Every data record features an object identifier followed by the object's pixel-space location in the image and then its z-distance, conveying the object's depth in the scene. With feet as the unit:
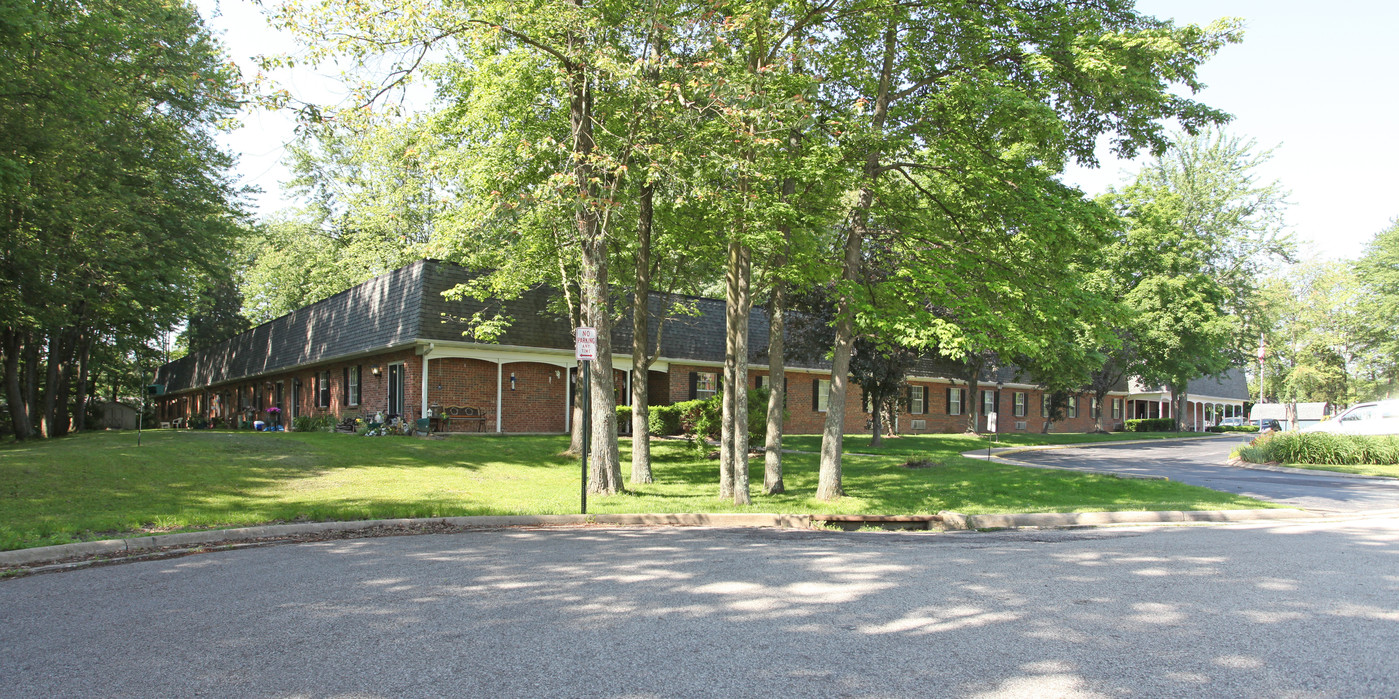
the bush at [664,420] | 80.48
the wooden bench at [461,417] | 79.15
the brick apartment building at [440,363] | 78.69
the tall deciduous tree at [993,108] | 41.75
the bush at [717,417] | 69.10
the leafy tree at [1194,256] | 130.52
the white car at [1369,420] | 86.94
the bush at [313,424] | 85.56
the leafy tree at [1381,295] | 152.25
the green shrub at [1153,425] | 171.94
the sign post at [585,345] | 35.81
